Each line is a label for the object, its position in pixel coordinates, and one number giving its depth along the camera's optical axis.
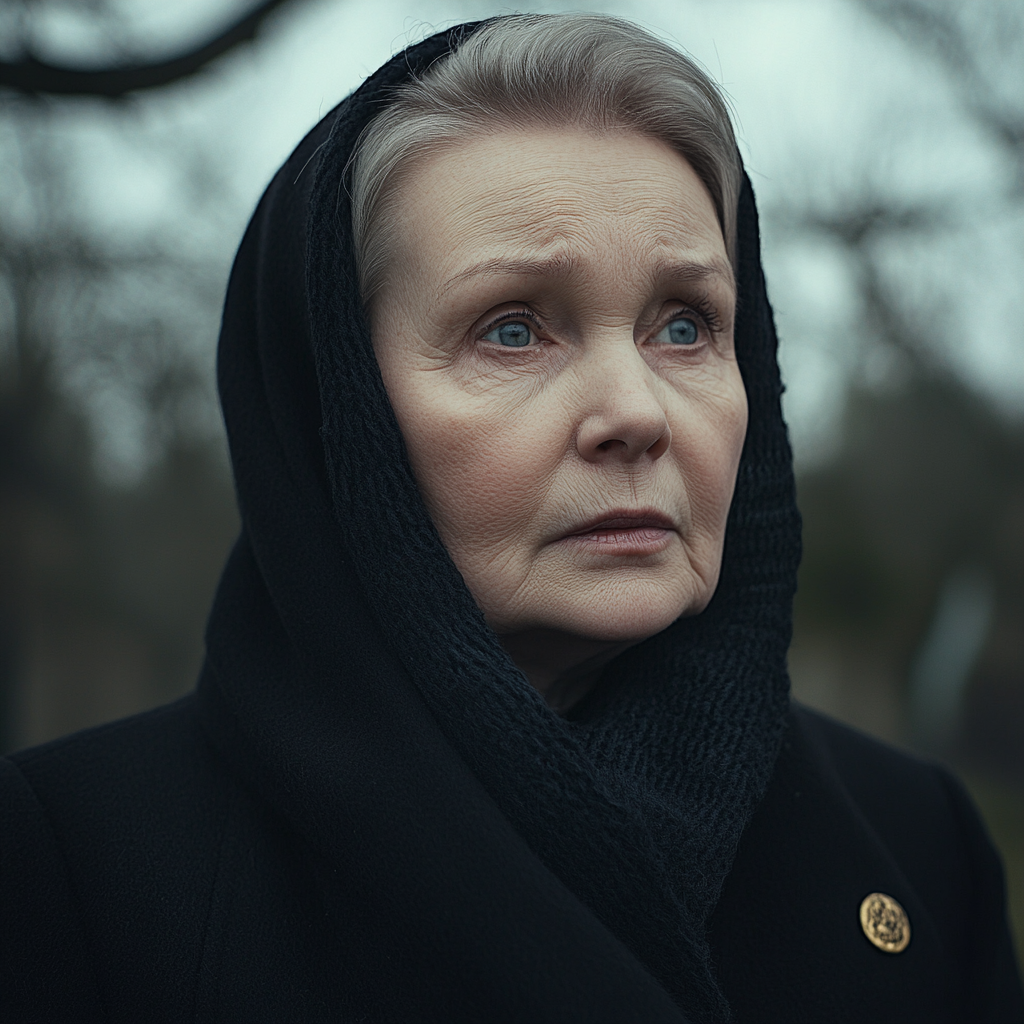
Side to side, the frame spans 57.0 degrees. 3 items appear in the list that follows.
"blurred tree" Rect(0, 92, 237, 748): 4.95
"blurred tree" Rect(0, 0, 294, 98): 2.73
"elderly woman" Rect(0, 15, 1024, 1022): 1.29
